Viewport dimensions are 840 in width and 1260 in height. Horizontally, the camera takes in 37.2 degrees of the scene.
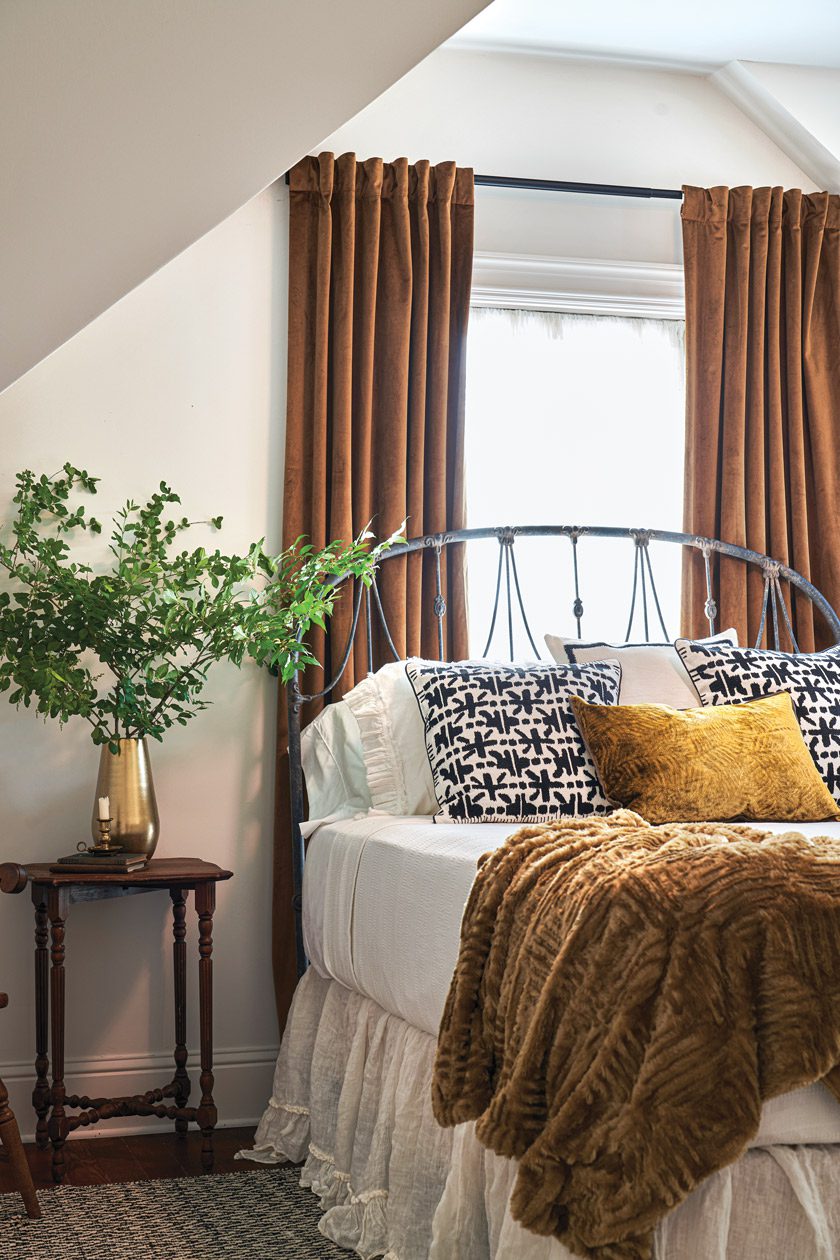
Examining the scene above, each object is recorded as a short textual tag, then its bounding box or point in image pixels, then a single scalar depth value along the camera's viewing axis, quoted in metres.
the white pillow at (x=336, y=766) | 3.02
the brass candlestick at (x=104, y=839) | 2.82
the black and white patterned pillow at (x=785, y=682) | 2.79
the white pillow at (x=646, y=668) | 2.96
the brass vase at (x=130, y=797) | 2.88
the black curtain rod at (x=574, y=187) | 3.47
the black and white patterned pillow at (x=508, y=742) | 2.61
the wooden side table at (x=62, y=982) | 2.69
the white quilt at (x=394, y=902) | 2.11
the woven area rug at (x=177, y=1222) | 2.25
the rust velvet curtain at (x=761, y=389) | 3.55
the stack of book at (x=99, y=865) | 2.74
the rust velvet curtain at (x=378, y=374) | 3.30
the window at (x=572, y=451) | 3.58
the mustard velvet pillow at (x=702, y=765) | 2.54
